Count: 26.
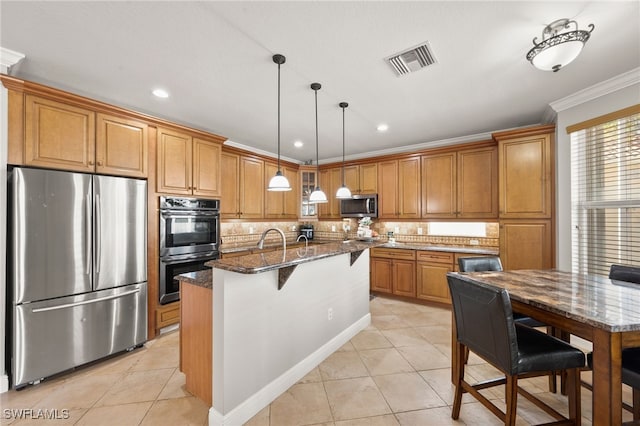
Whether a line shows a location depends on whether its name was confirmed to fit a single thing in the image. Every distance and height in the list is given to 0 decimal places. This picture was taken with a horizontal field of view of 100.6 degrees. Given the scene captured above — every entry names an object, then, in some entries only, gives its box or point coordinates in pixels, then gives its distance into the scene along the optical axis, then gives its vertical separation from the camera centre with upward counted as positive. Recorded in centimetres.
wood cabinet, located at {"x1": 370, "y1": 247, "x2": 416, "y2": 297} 435 -97
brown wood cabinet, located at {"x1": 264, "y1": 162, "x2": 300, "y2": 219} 496 +31
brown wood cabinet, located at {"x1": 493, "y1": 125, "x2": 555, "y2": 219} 335 +54
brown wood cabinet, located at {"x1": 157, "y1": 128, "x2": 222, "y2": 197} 315 +65
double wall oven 311 -28
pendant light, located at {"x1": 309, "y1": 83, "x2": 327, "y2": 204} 287 +20
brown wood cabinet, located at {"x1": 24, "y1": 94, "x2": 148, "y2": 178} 228 +73
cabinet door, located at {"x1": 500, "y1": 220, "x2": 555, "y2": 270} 335 -41
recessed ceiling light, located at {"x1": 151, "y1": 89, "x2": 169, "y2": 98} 269 +127
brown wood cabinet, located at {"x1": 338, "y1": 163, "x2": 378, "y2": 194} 506 +71
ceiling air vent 204 +126
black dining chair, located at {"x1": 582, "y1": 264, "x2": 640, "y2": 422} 142 -85
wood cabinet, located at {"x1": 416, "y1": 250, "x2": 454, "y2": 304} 404 -94
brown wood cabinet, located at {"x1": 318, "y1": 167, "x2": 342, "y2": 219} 550 +53
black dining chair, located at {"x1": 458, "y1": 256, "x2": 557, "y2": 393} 254 -49
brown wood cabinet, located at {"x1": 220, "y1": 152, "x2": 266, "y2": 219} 426 +47
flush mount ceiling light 159 +103
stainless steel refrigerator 215 -49
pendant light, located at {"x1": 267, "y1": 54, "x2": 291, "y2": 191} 246 +29
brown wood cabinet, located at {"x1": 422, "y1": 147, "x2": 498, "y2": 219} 398 +47
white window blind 252 +19
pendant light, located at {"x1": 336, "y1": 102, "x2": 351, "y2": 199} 316 +25
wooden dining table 124 -51
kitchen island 175 -87
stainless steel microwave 497 +16
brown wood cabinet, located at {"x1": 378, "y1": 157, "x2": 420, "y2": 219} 462 +46
